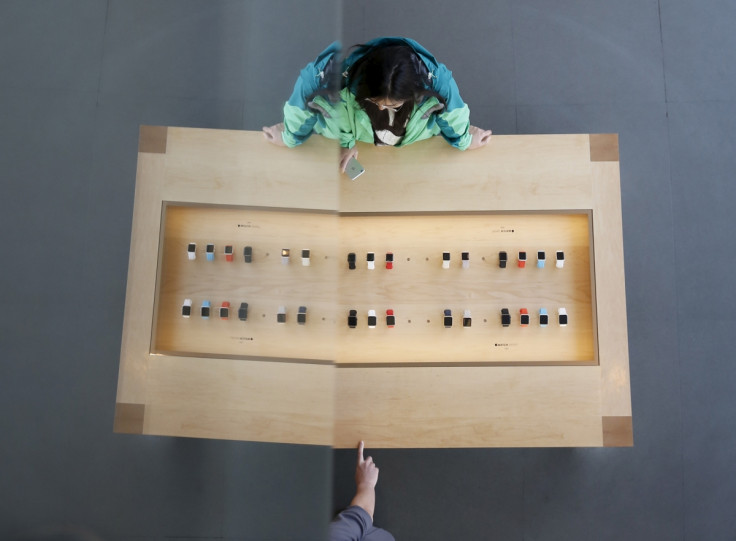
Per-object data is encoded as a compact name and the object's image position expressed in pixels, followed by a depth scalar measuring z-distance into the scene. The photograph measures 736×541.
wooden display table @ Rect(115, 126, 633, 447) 1.95
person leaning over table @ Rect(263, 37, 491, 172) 0.74
